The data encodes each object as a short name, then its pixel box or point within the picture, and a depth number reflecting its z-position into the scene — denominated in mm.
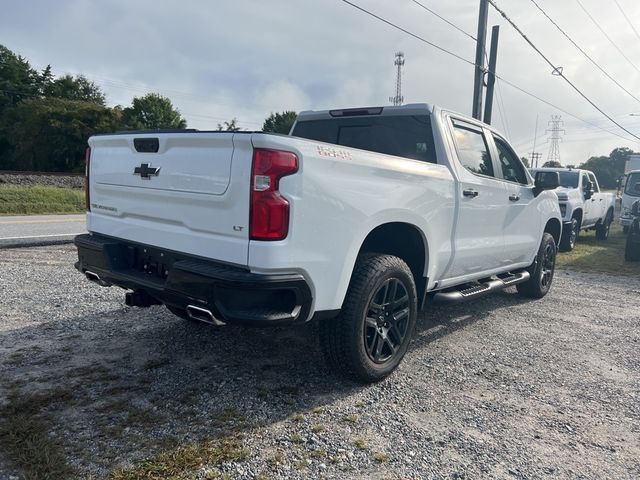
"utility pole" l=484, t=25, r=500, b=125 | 16562
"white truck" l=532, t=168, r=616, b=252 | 11547
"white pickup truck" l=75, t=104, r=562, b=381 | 2777
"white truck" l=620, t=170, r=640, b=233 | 14984
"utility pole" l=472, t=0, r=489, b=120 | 14883
